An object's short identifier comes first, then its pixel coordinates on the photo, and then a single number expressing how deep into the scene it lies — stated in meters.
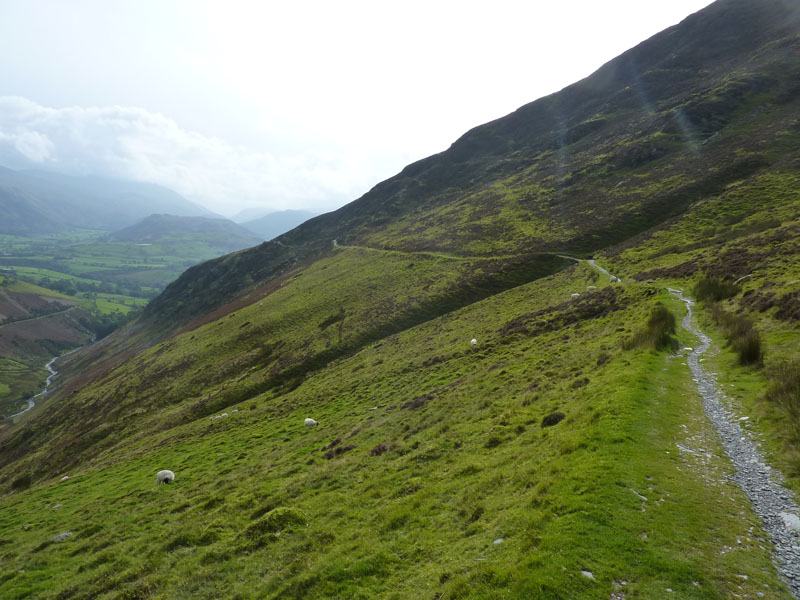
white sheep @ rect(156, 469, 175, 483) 28.83
